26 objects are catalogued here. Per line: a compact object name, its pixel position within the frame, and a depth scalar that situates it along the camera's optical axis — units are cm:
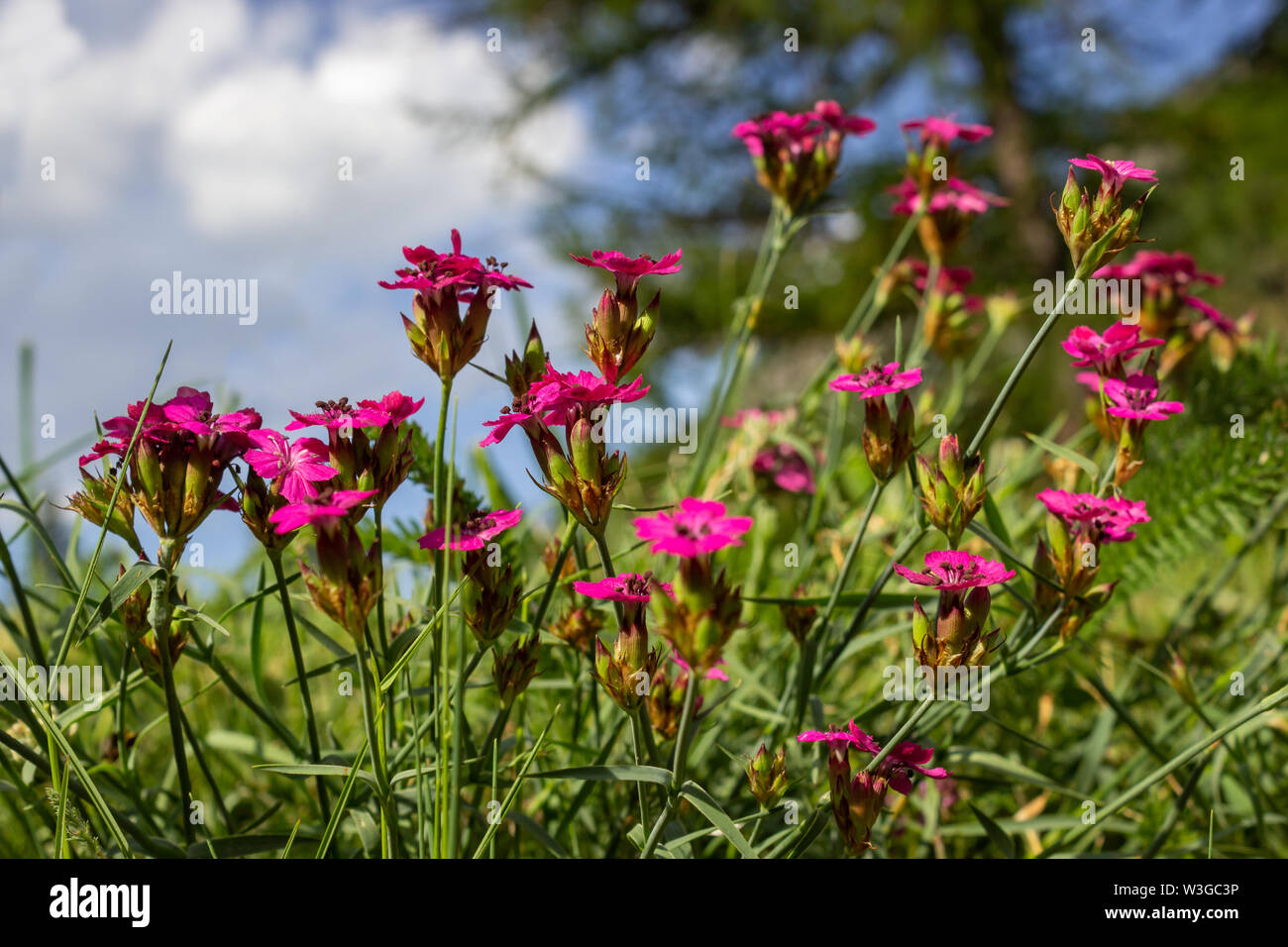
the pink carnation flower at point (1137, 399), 37
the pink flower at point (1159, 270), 46
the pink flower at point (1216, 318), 47
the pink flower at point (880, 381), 37
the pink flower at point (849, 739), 36
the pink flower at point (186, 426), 35
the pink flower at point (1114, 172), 37
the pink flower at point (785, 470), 50
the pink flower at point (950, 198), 48
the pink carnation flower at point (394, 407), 35
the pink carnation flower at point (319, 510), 33
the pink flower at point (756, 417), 53
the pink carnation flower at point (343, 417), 35
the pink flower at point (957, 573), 35
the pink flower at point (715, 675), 36
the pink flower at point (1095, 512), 37
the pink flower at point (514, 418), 35
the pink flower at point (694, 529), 32
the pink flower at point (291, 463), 35
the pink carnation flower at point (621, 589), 34
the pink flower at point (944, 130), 47
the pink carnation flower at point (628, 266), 36
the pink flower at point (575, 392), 34
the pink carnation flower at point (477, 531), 35
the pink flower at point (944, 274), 51
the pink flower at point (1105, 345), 38
